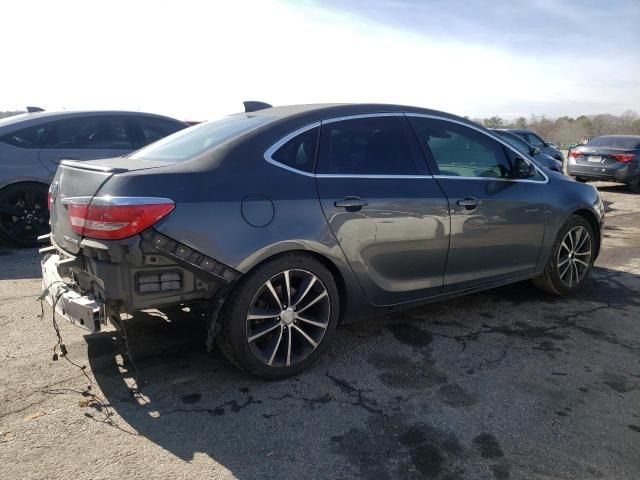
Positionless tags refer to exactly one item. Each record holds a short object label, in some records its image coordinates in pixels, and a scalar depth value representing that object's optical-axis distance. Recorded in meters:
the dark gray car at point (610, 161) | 13.80
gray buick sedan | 2.80
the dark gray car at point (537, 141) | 14.73
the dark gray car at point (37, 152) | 6.37
